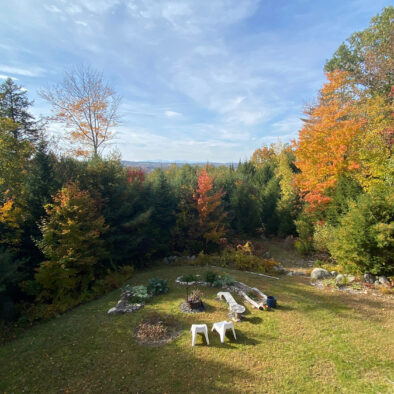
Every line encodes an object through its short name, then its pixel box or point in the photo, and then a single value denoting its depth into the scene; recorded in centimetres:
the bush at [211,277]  848
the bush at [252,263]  1070
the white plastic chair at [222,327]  513
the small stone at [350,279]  864
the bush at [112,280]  856
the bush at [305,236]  1317
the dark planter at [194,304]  655
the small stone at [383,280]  824
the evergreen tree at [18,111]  1263
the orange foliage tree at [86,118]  1733
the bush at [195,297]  659
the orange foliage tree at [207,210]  1246
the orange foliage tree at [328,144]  1070
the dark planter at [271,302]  675
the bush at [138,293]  727
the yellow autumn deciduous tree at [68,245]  755
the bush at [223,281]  823
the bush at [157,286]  784
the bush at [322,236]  1095
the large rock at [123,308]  664
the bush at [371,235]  821
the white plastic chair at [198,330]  507
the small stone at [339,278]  868
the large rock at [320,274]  928
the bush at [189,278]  858
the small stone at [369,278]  857
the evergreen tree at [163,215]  1223
